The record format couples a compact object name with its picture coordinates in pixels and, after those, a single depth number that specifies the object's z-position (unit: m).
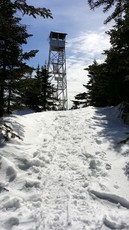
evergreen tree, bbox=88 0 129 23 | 3.08
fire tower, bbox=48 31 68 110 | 22.41
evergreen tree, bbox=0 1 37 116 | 8.14
